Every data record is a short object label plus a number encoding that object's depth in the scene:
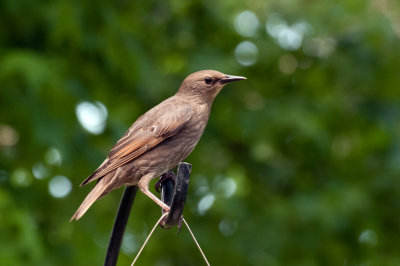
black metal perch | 5.18
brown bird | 6.31
